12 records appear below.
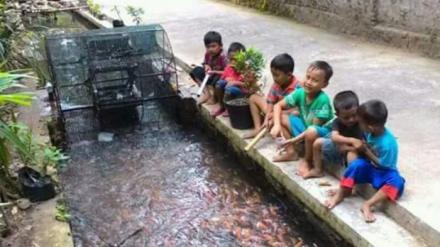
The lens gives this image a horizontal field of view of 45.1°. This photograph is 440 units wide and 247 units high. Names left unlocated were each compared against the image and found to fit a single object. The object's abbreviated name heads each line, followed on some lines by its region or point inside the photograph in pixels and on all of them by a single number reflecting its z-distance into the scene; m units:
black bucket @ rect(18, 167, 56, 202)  3.79
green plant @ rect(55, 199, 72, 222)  3.55
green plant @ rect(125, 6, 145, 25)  8.55
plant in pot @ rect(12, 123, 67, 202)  3.80
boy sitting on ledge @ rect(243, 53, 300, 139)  4.36
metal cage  5.86
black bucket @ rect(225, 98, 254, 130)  4.98
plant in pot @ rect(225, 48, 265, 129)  4.81
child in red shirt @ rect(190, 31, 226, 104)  5.60
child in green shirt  3.90
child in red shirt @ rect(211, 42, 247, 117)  5.11
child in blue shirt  3.28
